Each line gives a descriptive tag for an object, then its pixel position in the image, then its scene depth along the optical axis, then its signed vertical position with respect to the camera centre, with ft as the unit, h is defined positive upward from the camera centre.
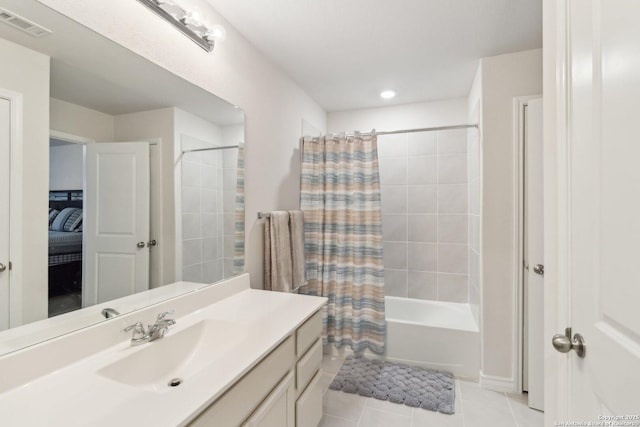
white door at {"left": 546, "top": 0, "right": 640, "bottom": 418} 1.94 +0.05
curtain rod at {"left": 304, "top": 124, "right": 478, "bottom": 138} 7.57 +2.28
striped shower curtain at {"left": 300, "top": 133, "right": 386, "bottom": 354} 7.79 -0.63
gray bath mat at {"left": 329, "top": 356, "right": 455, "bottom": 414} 6.17 -4.00
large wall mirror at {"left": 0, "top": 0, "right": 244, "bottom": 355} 2.88 +0.41
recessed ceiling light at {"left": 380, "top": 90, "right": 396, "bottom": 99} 8.87 +3.74
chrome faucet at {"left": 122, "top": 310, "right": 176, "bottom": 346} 3.47 -1.44
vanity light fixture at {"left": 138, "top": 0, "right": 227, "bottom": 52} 3.98 +2.90
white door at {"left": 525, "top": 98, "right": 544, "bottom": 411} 6.01 -0.82
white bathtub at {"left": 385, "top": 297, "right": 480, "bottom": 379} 7.11 -3.37
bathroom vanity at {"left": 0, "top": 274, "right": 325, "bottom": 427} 2.31 -1.56
